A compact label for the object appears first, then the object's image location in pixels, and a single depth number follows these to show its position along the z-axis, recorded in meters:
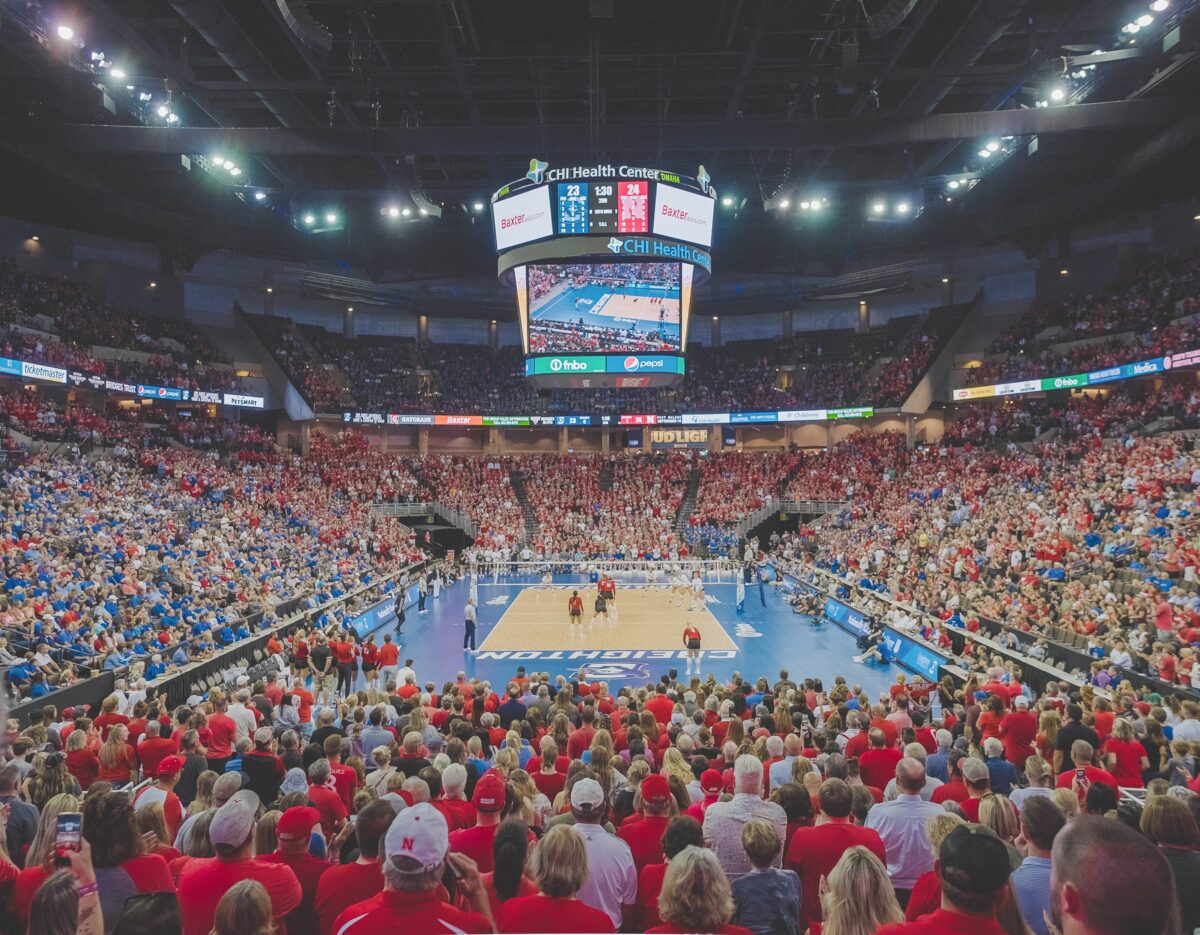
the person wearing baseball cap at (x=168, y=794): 6.35
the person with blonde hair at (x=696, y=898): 2.96
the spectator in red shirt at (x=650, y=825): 5.09
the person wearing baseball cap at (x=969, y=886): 2.87
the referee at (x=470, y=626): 20.30
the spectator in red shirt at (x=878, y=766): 7.50
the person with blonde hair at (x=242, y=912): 2.96
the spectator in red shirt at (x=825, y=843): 4.60
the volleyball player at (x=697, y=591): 26.28
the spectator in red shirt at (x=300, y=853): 4.39
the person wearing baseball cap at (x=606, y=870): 4.27
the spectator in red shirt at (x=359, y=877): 3.90
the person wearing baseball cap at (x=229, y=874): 3.80
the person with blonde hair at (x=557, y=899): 3.27
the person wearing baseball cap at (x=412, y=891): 2.93
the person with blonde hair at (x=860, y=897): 3.15
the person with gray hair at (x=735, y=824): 4.83
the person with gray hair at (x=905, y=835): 5.04
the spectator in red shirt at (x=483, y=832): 4.78
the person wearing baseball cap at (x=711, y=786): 6.18
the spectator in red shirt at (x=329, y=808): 6.20
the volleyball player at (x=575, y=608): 22.33
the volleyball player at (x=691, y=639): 18.08
